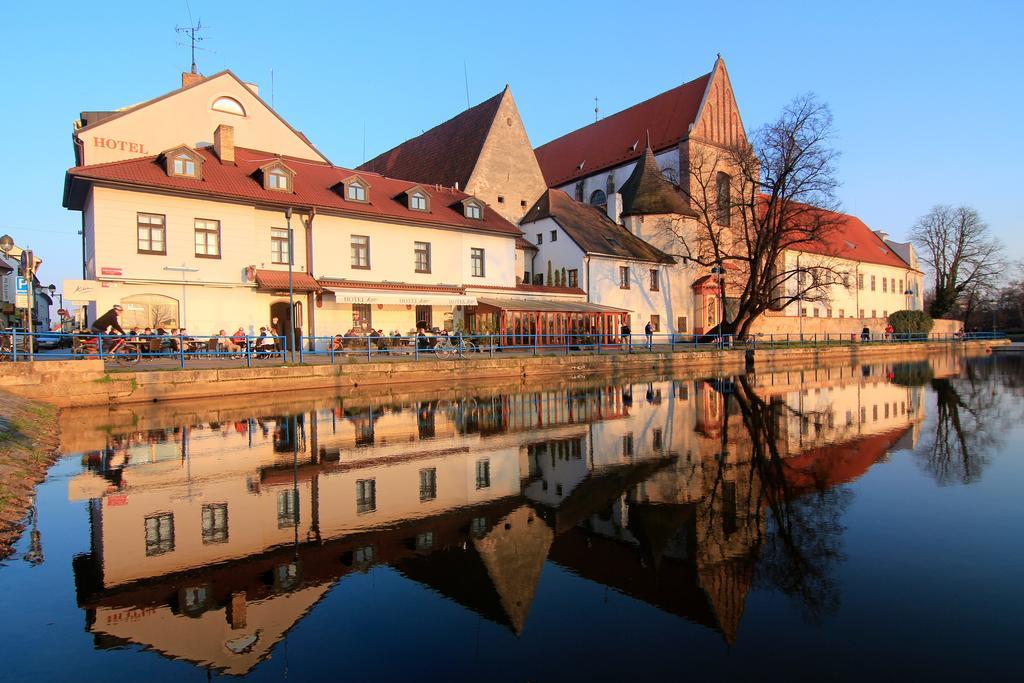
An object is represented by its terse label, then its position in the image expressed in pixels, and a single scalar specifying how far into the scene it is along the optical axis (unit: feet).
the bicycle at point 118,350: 53.67
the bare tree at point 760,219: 118.21
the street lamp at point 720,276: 130.11
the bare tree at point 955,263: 203.51
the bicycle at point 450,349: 77.20
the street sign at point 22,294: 52.06
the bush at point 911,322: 180.96
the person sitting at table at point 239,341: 69.87
